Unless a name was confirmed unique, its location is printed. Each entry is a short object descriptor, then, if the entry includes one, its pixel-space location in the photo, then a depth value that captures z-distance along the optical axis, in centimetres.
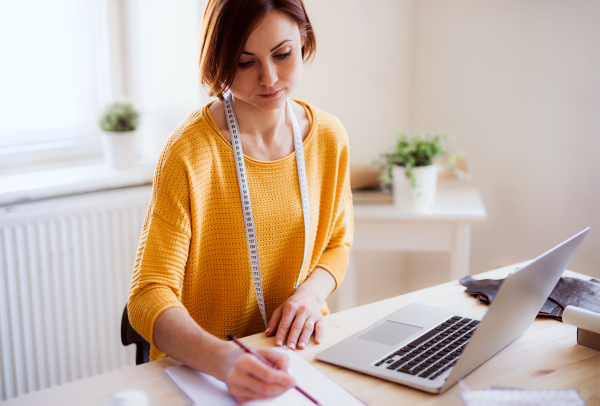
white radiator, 197
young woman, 112
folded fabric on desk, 120
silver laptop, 89
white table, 212
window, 224
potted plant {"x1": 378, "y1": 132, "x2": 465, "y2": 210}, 211
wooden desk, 91
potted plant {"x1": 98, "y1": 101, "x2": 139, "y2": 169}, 225
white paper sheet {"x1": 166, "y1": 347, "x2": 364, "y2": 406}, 88
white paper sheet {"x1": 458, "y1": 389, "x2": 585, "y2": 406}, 80
